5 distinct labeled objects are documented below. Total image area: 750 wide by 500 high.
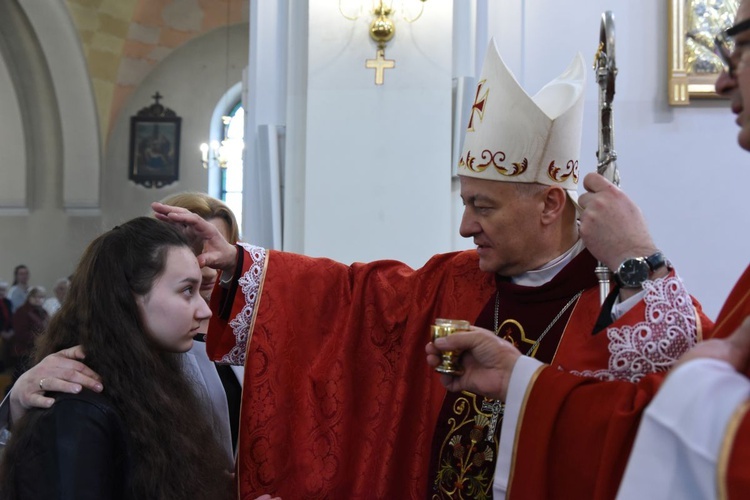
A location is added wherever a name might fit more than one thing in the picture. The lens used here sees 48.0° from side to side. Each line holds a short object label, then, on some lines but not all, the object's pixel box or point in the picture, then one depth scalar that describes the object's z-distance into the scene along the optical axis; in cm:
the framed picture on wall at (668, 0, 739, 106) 469
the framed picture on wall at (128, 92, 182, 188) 1306
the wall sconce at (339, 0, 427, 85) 481
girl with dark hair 186
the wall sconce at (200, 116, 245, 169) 1251
